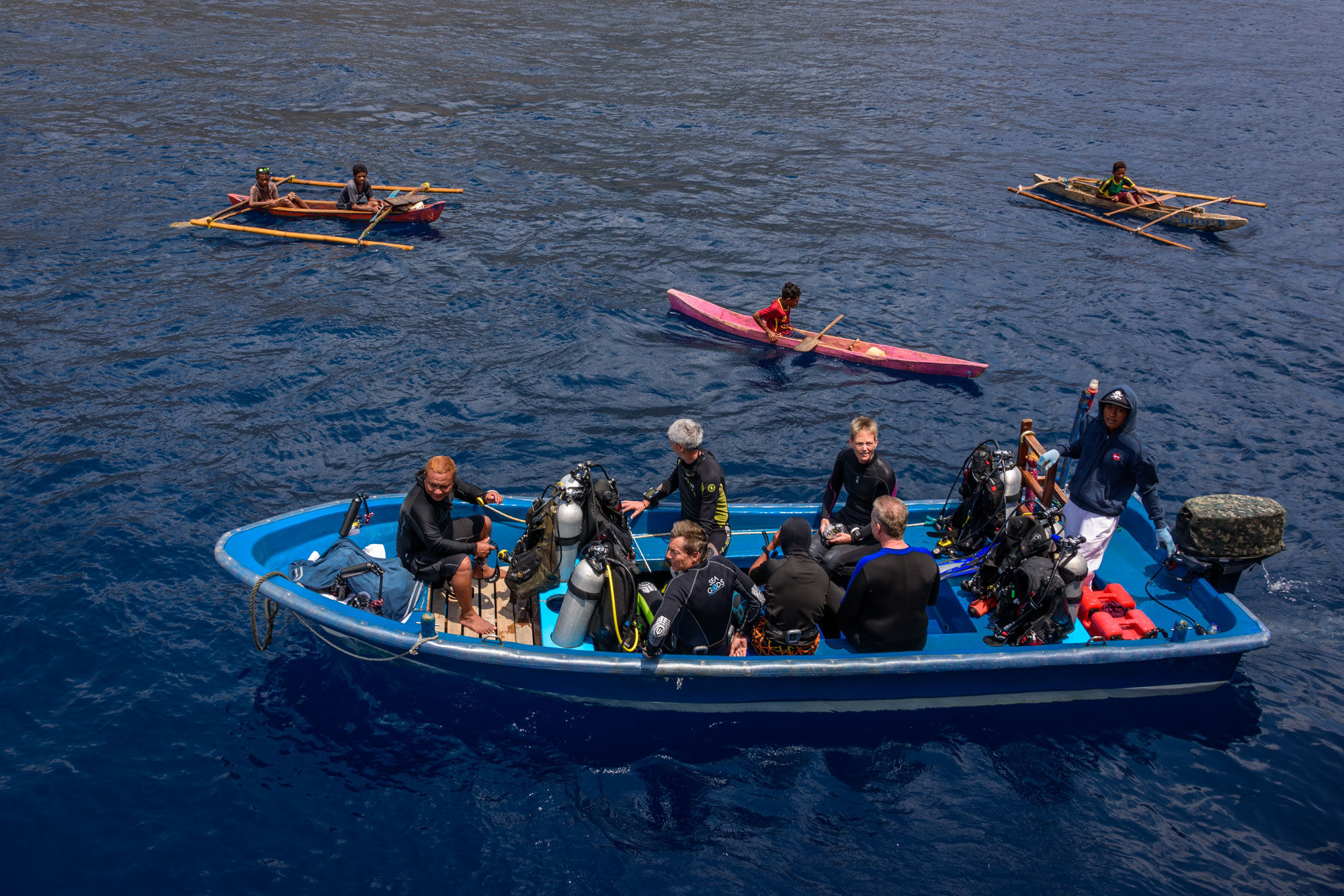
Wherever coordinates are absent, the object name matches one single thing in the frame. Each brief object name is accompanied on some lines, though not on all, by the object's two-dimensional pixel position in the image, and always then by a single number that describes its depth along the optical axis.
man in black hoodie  9.55
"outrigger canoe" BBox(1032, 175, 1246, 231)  24.17
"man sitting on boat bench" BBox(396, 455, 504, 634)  9.23
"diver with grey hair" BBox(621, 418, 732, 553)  9.86
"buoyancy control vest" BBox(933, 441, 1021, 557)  10.59
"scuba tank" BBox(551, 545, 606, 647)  8.98
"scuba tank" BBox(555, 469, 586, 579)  9.77
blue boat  8.89
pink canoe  17.00
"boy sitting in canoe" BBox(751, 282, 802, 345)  17.72
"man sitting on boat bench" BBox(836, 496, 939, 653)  8.57
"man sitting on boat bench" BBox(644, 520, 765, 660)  8.49
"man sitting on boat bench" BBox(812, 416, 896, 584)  9.73
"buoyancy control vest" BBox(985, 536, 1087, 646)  9.25
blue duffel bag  9.66
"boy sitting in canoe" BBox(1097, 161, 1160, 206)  24.86
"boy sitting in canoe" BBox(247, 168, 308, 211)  22.52
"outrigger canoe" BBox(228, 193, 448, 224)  22.75
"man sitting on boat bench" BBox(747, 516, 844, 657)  8.85
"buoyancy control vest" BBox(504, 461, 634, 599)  9.81
